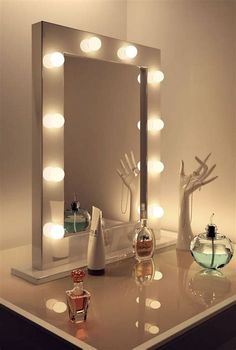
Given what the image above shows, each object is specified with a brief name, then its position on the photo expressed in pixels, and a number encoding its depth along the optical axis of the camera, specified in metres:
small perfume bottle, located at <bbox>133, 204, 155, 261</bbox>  1.25
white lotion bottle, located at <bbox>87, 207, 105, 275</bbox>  1.15
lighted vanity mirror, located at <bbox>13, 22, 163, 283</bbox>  1.14
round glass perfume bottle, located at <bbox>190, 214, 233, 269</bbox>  1.17
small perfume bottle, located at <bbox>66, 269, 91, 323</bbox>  0.87
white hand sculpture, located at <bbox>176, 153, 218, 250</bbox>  1.41
